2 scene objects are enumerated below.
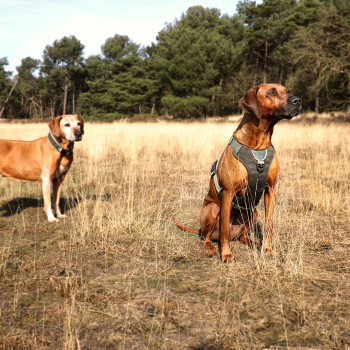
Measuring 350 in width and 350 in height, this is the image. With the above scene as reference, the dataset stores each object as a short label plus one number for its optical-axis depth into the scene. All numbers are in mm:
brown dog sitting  2574
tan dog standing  4164
